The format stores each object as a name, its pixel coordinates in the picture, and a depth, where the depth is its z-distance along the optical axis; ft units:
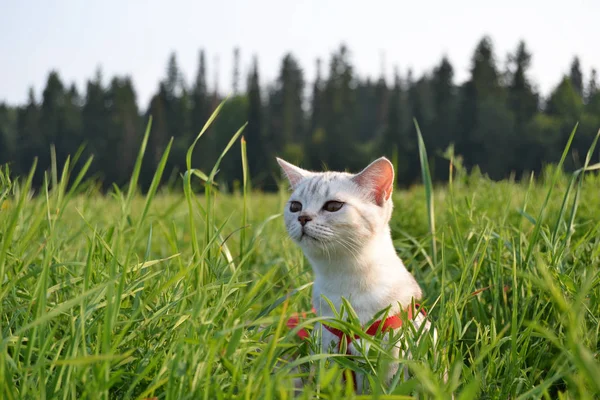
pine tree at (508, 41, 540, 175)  93.87
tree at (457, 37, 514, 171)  105.09
